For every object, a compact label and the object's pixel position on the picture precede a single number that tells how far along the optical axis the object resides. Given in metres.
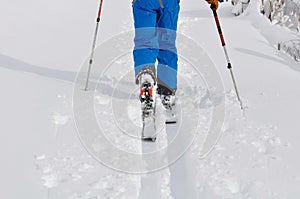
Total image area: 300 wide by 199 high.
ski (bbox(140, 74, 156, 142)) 7.28
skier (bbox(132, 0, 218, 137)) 7.62
